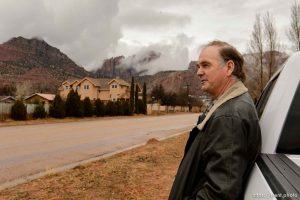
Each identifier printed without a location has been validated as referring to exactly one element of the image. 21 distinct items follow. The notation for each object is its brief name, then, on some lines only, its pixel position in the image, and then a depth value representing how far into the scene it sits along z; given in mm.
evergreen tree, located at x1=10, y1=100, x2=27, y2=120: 25998
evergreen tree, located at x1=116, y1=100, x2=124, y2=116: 40660
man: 1382
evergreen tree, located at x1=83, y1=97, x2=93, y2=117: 33869
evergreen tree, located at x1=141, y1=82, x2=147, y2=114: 50421
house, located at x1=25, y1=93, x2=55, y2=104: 61892
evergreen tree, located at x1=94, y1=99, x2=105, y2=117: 36037
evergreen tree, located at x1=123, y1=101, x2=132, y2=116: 42749
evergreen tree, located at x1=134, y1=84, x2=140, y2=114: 49059
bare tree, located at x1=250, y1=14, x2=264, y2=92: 17658
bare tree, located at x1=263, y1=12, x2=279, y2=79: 16945
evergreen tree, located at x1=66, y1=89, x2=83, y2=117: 31699
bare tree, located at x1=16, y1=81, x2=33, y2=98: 83950
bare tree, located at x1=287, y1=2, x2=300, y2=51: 14456
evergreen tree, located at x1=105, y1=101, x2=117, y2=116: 38337
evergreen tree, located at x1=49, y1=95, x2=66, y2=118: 29550
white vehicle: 1173
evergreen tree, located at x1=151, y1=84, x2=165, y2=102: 80844
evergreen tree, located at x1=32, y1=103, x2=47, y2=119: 27934
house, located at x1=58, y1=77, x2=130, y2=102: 65313
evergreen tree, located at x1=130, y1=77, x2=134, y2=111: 47855
